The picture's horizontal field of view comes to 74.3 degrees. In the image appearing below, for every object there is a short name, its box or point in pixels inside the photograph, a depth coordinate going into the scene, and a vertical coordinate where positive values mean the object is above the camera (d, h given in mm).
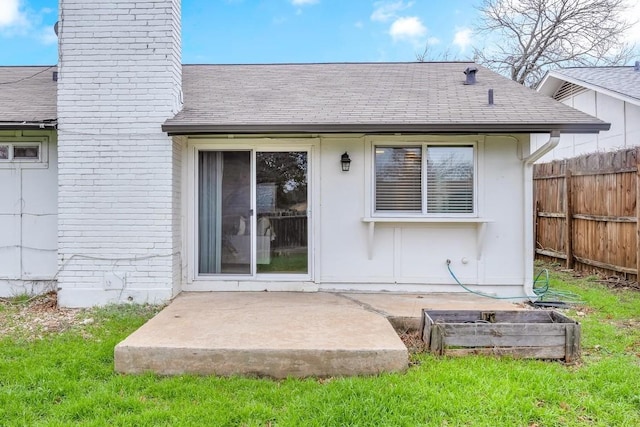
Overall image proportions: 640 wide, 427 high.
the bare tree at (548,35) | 15625 +7078
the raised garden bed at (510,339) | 3584 -1071
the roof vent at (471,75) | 6750 +2235
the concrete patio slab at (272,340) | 3281 -1042
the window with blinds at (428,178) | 5633 +493
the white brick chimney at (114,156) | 5277 +768
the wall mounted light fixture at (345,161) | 5625 +726
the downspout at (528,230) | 5527 -205
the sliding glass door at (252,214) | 5738 +29
